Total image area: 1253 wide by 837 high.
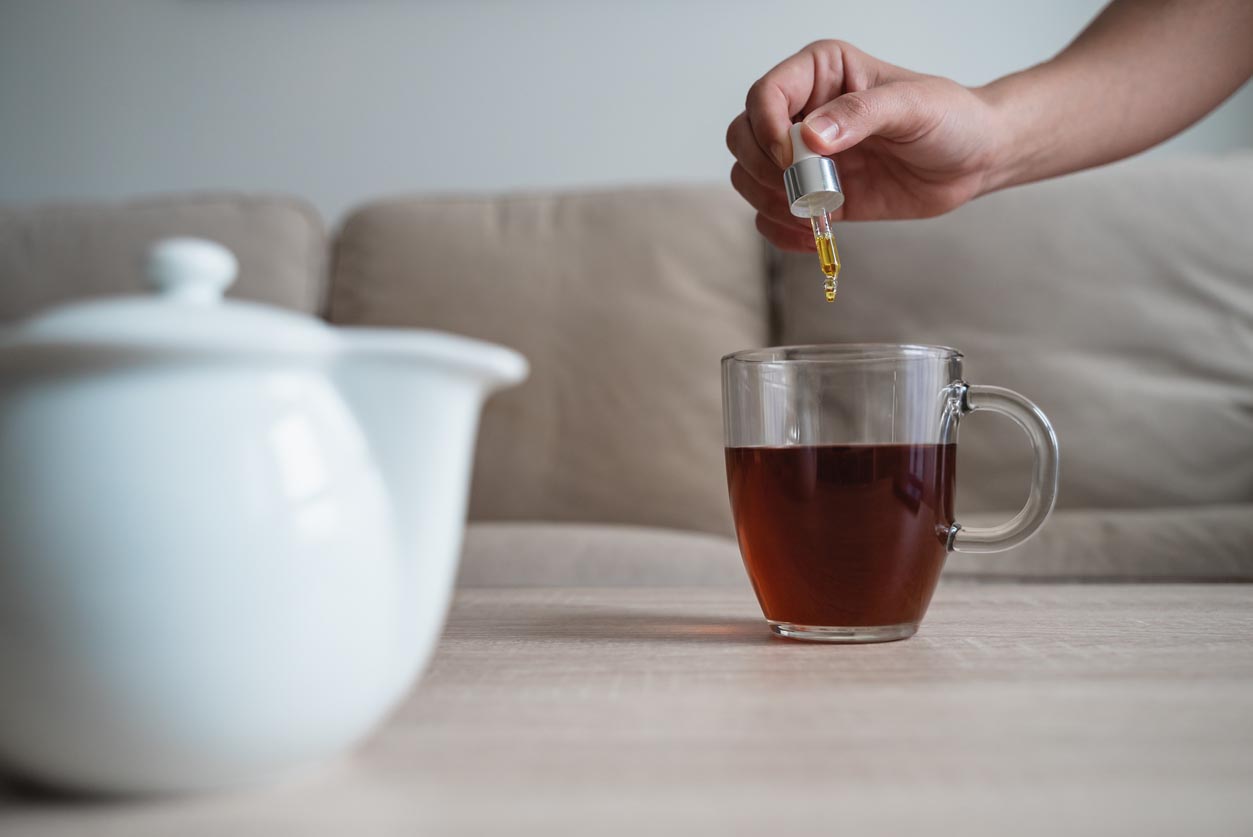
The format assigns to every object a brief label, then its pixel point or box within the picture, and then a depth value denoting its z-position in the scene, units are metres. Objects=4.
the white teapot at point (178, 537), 0.24
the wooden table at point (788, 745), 0.24
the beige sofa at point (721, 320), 1.43
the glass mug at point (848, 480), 0.47
